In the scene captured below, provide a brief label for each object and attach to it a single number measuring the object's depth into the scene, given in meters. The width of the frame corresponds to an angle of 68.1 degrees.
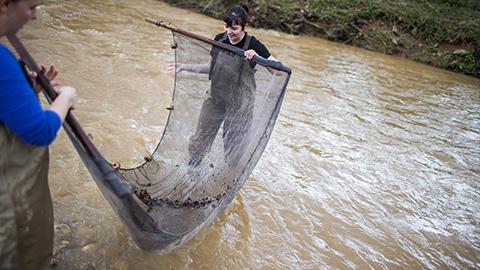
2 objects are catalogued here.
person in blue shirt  1.25
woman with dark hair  2.76
